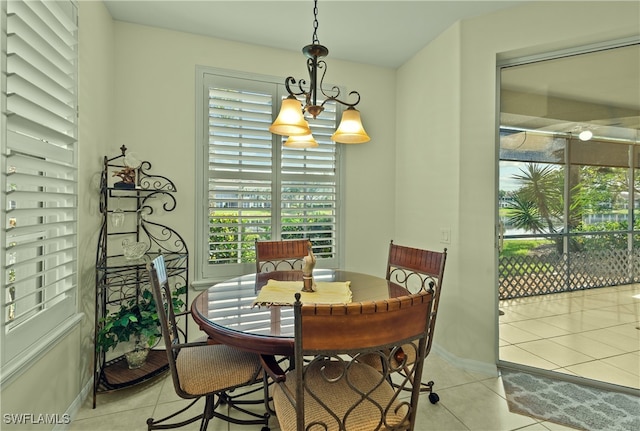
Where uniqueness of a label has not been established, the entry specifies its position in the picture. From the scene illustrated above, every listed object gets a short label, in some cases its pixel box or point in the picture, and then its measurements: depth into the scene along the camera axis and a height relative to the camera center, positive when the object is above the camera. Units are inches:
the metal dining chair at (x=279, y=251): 103.3 -13.6
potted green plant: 81.4 -31.3
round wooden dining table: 51.5 -19.7
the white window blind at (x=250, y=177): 109.7 +12.2
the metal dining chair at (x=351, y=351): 39.9 -18.2
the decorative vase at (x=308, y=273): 70.1 -14.1
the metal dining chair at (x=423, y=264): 76.4 -14.5
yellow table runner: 65.0 -18.3
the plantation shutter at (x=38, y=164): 52.3 +8.4
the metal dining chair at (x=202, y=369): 56.6 -31.0
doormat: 74.6 -49.1
